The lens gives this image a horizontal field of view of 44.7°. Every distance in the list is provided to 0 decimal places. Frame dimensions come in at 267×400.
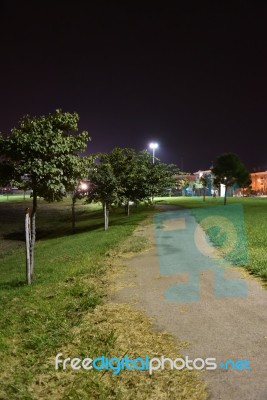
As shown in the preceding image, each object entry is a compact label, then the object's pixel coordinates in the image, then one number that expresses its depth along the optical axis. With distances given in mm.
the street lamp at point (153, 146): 63844
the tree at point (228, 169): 45438
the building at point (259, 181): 138625
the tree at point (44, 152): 10266
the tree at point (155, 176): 27044
